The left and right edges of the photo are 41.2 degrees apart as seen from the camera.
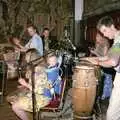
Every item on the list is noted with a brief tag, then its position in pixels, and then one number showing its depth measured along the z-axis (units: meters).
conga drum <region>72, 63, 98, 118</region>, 2.01
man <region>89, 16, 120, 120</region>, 1.51
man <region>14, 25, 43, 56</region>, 3.30
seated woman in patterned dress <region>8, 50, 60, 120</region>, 1.89
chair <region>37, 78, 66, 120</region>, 1.94
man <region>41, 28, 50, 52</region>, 4.08
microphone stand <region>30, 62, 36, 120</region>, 1.78
